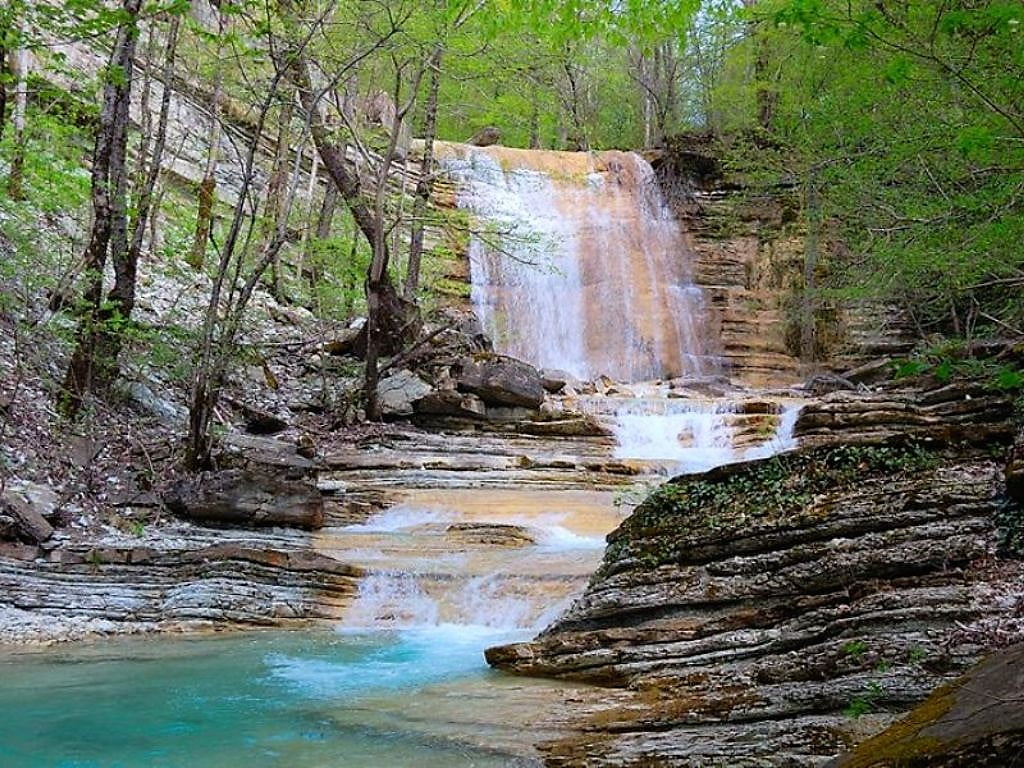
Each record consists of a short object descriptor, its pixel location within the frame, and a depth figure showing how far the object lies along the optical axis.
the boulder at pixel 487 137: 29.80
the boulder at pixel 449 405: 14.85
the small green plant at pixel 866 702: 3.95
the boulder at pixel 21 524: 7.89
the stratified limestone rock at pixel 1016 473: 4.68
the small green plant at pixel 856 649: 4.29
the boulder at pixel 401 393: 14.88
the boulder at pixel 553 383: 17.20
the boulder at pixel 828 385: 18.23
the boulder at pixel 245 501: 9.72
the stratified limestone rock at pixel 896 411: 12.26
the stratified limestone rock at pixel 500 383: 15.14
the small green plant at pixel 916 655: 4.05
